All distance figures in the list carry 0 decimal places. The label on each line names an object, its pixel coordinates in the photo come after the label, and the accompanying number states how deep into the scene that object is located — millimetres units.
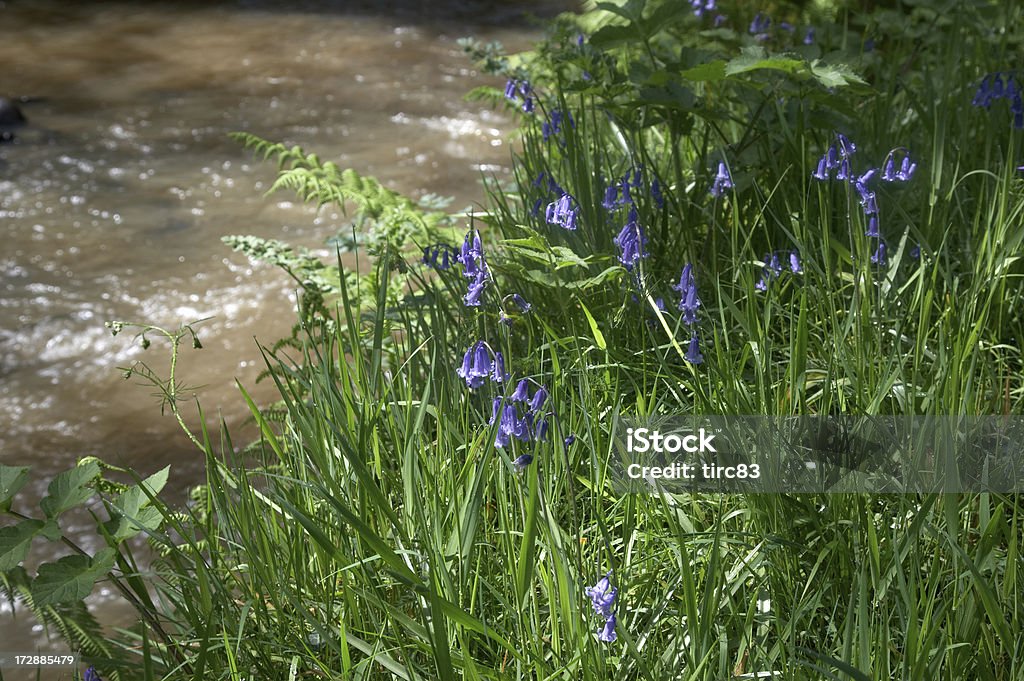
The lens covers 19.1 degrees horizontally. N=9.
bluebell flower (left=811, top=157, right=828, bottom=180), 2528
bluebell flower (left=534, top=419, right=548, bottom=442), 2292
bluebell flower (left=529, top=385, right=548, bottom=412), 2298
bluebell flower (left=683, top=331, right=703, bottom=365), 2405
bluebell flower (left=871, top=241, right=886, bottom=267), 2500
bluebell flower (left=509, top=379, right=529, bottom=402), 2298
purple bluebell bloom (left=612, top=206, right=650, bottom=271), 2475
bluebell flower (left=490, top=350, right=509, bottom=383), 2330
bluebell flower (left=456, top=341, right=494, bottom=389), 2360
